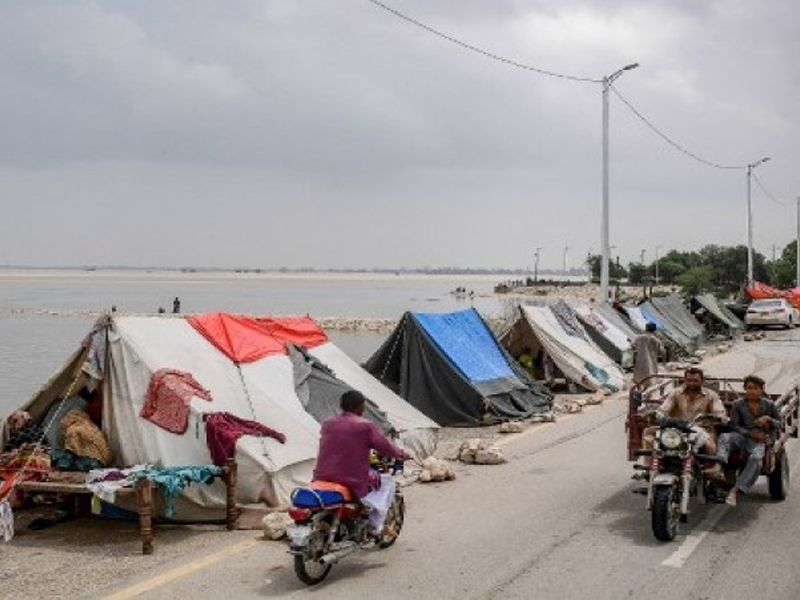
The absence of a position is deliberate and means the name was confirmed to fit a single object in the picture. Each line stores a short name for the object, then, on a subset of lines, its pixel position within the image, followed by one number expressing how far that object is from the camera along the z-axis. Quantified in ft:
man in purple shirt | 24.38
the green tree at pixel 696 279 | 328.39
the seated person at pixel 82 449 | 31.12
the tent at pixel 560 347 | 68.54
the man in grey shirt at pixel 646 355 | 56.54
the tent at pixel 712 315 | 127.34
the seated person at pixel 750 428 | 29.27
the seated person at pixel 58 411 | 32.42
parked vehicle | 141.79
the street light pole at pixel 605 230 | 100.42
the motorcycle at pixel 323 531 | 22.95
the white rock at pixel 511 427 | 50.20
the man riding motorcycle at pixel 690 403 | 30.68
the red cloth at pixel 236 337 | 36.60
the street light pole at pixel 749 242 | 188.22
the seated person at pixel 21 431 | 31.90
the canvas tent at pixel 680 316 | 105.91
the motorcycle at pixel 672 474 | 26.84
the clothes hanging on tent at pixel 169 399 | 31.17
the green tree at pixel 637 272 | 447.92
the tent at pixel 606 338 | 79.41
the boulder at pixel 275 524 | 27.84
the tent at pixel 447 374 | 53.57
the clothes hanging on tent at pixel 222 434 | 30.60
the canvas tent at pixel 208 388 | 31.04
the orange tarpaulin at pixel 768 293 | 163.53
